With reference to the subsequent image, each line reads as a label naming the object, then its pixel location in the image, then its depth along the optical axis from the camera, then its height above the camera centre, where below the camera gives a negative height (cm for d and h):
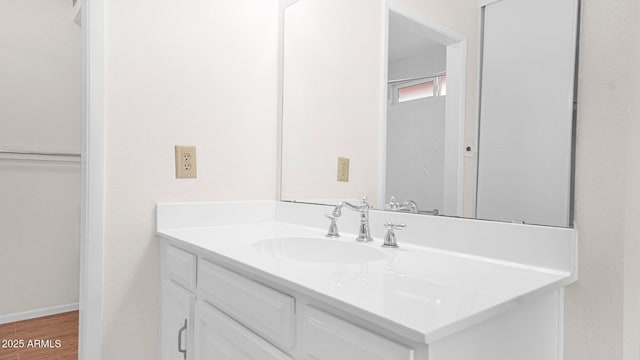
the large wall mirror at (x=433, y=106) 90 +21
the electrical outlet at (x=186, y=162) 148 +3
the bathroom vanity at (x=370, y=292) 61 -23
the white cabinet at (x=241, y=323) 65 -34
